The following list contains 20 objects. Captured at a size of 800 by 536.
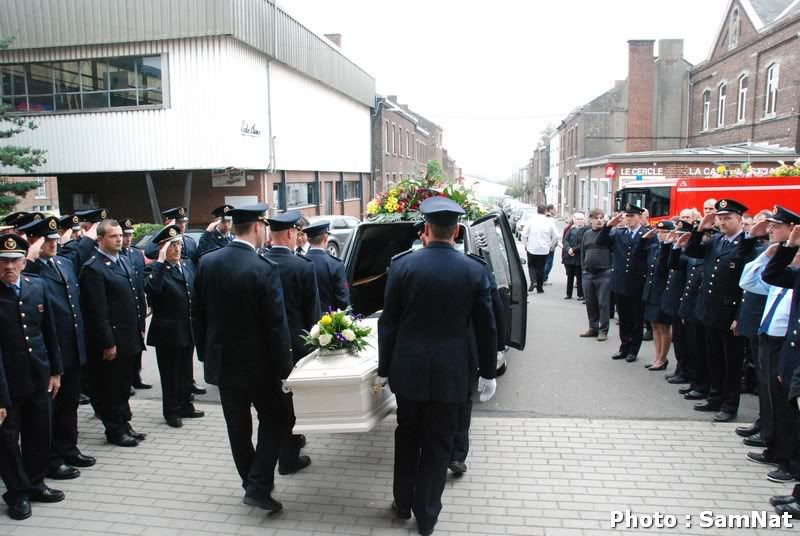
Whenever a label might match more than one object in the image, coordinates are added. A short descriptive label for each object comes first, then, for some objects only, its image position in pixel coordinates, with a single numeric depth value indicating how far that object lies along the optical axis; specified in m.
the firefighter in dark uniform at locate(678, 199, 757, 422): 6.08
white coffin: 4.21
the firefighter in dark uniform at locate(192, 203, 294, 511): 4.30
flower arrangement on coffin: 4.47
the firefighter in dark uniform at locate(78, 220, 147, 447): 5.58
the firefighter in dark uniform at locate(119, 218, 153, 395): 6.88
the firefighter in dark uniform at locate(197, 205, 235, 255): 7.63
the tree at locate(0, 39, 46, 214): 19.64
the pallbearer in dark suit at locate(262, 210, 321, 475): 4.96
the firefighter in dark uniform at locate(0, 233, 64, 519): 4.34
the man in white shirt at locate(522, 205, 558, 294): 13.80
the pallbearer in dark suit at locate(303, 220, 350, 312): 5.89
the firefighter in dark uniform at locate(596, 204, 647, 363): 8.41
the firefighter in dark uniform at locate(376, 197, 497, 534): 3.91
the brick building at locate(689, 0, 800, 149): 25.44
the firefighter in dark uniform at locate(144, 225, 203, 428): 6.25
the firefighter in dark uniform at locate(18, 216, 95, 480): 5.10
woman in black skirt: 7.84
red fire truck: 15.26
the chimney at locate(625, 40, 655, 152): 37.44
